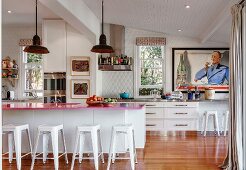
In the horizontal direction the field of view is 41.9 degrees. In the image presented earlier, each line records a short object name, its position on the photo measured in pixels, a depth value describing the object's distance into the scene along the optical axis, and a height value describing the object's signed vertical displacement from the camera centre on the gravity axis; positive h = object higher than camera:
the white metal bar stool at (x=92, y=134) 4.55 -0.67
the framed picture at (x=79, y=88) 7.82 -0.01
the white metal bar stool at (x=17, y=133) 4.59 -0.66
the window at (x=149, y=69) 8.67 +0.50
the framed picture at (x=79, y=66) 7.82 +0.53
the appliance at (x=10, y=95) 8.36 -0.18
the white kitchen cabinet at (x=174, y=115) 7.97 -0.69
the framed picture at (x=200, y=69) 8.61 +0.49
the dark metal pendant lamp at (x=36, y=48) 5.29 +0.66
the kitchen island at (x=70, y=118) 5.32 -0.50
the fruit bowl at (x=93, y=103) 5.30 -0.25
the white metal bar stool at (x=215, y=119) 7.66 -0.77
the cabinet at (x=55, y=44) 7.72 +1.06
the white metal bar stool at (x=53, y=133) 4.50 -0.65
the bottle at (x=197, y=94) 8.44 -0.18
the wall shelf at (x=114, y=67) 7.99 +0.51
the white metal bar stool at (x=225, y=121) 7.74 -0.84
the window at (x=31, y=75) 8.69 +0.35
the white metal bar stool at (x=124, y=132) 4.52 -0.70
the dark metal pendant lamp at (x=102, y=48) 5.35 +0.67
